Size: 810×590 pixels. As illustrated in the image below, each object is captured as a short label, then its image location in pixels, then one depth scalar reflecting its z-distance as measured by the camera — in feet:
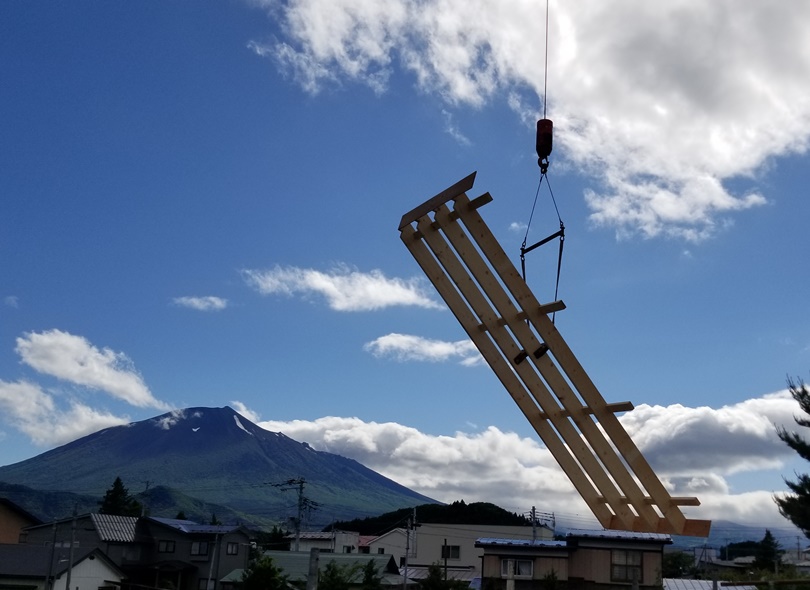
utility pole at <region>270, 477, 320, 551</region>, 201.53
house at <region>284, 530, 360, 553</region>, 227.40
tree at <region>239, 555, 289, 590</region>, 116.88
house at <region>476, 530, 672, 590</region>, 79.25
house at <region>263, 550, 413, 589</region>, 154.20
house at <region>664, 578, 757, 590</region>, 80.18
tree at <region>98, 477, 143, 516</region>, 274.59
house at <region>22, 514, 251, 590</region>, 182.19
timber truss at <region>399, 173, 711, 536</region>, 44.60
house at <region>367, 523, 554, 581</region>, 189.47
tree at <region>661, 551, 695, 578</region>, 163.41
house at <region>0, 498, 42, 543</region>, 192.95
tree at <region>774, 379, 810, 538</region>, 64.69
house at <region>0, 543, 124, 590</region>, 145.59
